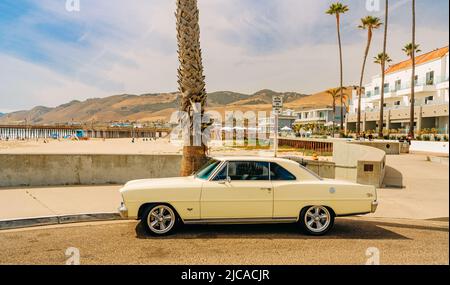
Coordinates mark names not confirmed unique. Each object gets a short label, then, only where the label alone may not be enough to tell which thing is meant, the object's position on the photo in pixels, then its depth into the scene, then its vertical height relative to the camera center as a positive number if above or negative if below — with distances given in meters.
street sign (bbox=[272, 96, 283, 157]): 10.27 +0.73
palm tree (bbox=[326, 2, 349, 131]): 50.94 +18.24
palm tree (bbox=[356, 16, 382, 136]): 47.71 +15.17
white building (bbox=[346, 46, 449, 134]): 40.72 +4.75
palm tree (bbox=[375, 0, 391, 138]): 38.69 +11.38
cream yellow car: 5.95 -1.32
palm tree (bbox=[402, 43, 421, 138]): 56.44 +13.71
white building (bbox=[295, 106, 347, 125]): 86.88 +3.21
